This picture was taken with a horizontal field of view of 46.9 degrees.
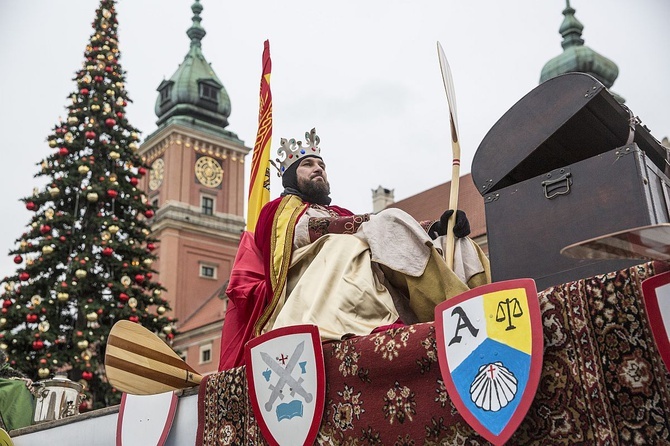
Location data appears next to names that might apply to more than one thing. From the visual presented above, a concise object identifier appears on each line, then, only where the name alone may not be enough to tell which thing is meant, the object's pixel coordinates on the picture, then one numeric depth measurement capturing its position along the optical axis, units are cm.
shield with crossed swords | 311
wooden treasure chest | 305
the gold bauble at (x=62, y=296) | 1158
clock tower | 3450
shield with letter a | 241
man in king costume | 374
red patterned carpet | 227
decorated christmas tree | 1142
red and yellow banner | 526
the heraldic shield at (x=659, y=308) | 217
